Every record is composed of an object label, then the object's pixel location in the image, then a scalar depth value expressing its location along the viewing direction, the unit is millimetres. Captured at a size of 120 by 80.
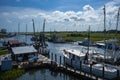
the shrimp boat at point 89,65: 15599
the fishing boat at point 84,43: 50918
